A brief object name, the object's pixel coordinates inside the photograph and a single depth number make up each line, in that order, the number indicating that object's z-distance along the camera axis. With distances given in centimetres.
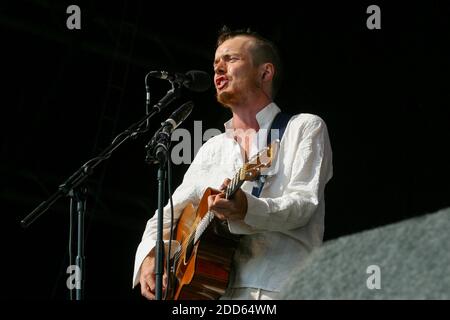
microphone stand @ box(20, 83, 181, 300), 679
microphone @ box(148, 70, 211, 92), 684
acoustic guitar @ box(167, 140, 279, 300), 641
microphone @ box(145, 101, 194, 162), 633
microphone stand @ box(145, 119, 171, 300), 596
